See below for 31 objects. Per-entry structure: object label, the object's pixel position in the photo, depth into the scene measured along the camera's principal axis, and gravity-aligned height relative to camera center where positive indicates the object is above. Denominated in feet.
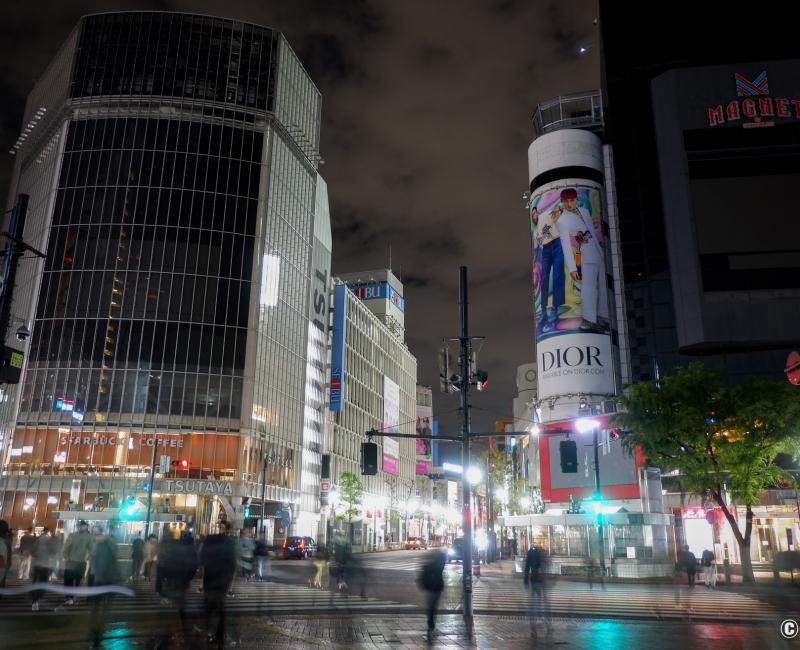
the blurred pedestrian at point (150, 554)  85.75 -4.83
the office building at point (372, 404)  318.86 +60.33
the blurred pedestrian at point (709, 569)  95.04 -6.10
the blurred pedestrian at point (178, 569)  41.47 -3.09
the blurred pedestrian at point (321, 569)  87.56 -6.32
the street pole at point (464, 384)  64.54 +12.53
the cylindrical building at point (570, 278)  200.54 +72.09
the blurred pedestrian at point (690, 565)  95.71 -5.64
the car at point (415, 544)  328.08 -11.27
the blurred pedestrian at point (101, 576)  38.52 -3.48
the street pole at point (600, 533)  112.76 -1.77
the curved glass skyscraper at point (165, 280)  219.61 +80.72
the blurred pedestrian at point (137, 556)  90.17 -5.16
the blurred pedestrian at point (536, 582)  59.77 -5.29
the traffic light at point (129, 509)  140.87 +1.35
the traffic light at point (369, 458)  70.26 +6.07
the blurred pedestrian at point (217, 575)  38.29 -3.14
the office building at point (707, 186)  204.13 +105.66
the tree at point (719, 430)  104.99 +14.22
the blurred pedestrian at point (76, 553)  54.70 -2.98
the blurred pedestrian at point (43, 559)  62.49 -3.99
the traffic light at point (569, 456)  83.51 +7.78
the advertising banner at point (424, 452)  463.42 +45.50
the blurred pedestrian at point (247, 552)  88.53 -4.36
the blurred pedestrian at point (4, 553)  43.60 -2.38
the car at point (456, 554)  177.30 -8.74
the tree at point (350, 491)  289.74 +11.59
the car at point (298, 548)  187.83 -8.00
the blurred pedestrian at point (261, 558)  91.18 -5.41
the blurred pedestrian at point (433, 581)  47.73 -4.14
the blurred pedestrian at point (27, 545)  76.57 -3.33
